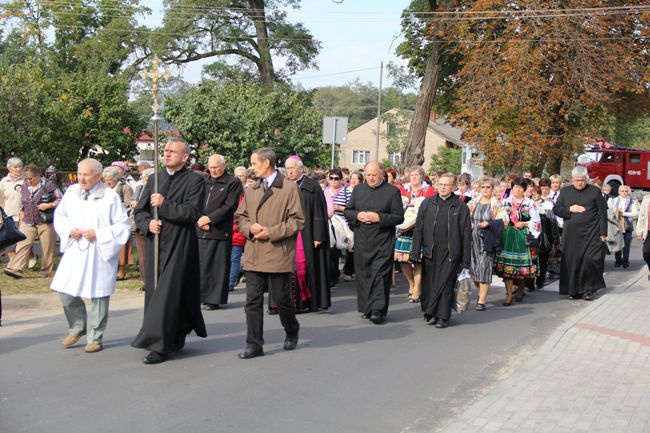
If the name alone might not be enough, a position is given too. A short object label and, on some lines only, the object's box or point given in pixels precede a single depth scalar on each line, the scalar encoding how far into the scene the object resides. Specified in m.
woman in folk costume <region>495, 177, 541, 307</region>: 11.76
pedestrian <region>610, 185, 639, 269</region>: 17.95
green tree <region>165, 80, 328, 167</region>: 19.61
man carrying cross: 7.30
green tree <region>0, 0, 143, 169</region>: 17.59
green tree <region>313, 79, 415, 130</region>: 106.01
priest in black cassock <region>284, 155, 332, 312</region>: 10.42
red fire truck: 48.09
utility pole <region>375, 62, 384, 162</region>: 57.13
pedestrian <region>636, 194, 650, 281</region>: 13.77
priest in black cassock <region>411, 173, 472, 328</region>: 9.76
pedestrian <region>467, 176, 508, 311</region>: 11.27
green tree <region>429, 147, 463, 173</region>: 64.19
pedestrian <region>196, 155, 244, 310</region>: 10.53
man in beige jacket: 7.63
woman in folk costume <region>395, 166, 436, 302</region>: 11.86
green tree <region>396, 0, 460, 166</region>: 29.33
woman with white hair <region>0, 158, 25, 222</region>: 13.20
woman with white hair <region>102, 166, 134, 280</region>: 12.27
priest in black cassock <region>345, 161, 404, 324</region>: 9.75
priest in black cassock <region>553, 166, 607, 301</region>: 12.48
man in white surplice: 7.48
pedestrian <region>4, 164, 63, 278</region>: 12.95
